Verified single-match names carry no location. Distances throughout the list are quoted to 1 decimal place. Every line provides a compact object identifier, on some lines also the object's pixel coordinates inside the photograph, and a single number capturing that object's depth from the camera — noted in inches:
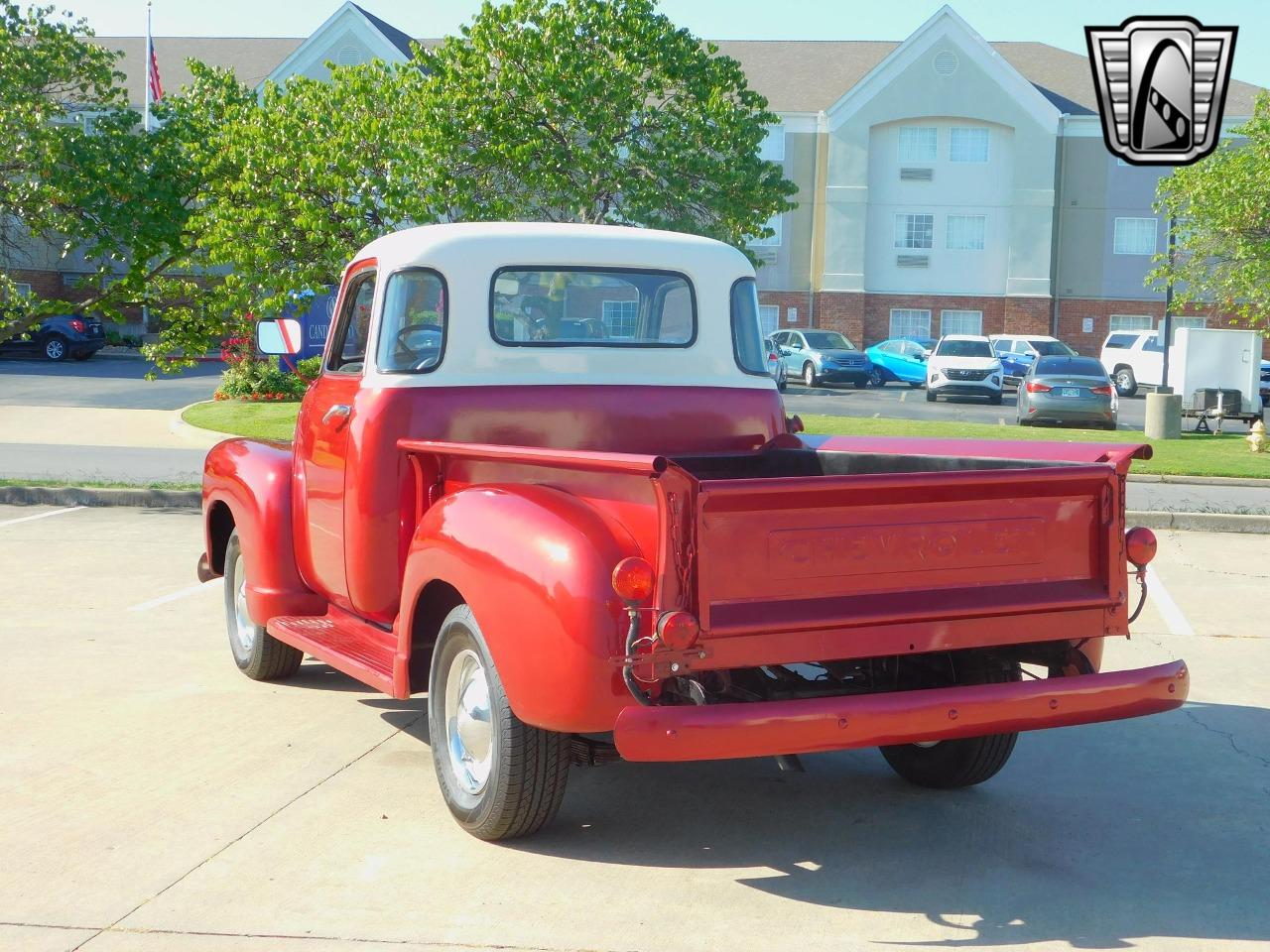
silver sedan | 991.0
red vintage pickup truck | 167.2
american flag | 1344.7
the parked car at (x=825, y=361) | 1459.2
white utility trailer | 1008.9
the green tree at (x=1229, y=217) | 1079.0
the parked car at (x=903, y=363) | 1526.8
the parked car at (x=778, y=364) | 1209.4
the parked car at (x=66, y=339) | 1545.3
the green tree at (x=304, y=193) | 774.5
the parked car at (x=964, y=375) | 1285.7
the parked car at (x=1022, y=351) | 1531.7
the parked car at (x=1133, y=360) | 1467.8
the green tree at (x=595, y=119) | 949.2
